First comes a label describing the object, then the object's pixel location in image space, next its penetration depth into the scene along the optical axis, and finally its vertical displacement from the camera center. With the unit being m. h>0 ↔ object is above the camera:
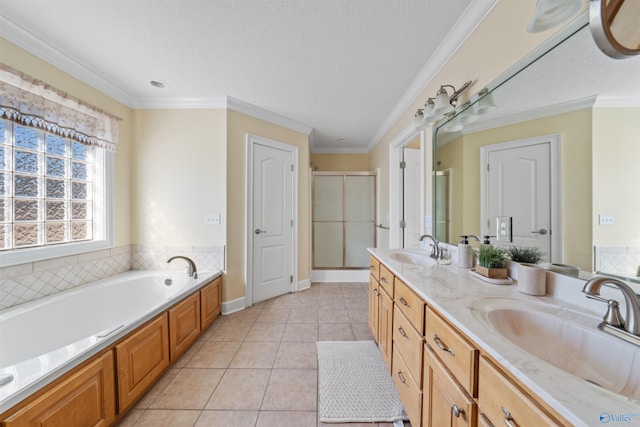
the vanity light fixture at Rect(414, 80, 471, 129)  1.55 +0.75
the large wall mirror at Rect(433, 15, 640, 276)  0.77 +0.26
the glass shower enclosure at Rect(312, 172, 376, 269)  4.01 +0.00
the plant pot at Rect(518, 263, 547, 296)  0.98 -0.29
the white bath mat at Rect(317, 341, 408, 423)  1.35 -1.17
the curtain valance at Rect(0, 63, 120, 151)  1.49 +0.78
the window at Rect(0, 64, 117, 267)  1.56 +0.32
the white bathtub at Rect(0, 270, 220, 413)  0.96 -0.71
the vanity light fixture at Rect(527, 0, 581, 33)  0.84 +0.74
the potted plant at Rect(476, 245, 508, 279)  1.17 -0.26
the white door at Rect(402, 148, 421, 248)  2.86 +0.25
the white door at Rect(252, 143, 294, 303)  2.88 -0.14
